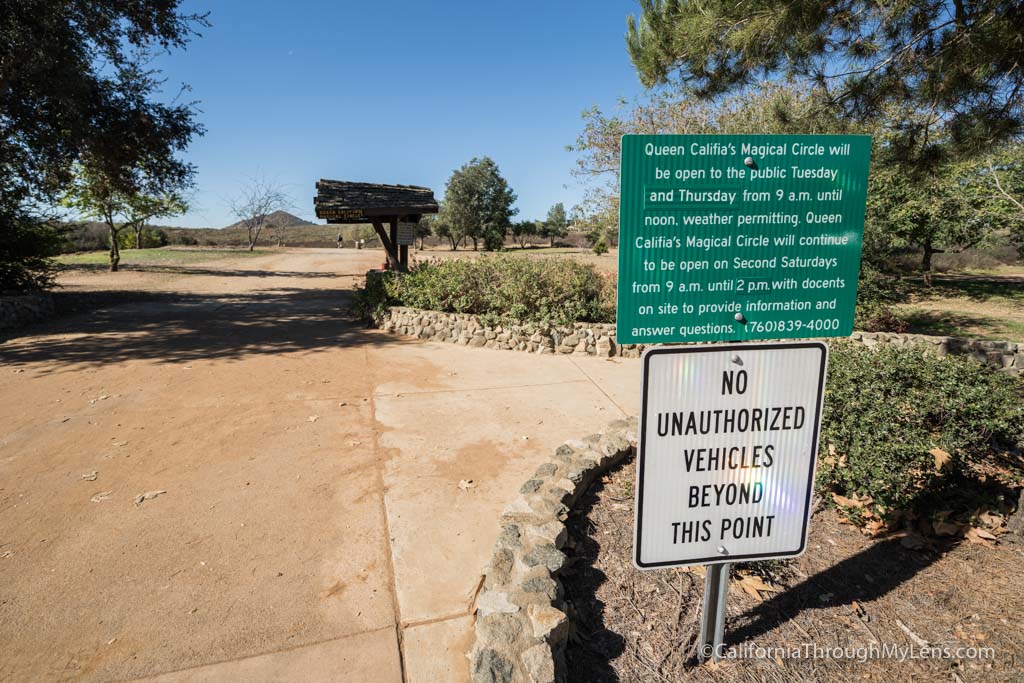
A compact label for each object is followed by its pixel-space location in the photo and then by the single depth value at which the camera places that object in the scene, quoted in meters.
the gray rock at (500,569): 2.64
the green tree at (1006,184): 11.70
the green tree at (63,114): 9.88
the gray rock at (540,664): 2.03
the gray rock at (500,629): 2.22
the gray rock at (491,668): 2.04
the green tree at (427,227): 53.56
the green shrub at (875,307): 9.48
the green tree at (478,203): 49.94
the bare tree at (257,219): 48.19
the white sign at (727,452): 1.91
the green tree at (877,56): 3.84
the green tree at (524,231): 58.59
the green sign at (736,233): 1.75
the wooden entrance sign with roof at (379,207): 11.81
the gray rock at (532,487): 3.55
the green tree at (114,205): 22.12
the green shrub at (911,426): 3.09
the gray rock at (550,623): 2.22
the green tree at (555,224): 64.62
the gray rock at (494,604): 2.39
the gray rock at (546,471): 3.80
